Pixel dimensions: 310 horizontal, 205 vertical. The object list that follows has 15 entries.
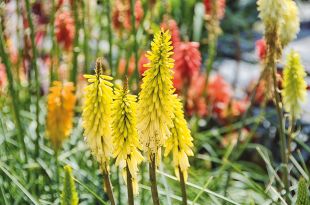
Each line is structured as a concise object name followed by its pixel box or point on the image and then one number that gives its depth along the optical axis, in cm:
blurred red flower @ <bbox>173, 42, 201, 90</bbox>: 421
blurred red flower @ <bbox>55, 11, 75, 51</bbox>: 445
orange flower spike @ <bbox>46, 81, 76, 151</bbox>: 326
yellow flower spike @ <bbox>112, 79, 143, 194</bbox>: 215
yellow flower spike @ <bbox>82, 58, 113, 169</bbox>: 218
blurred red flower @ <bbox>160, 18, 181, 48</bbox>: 432
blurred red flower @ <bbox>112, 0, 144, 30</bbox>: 457
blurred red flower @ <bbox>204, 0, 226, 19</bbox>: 469
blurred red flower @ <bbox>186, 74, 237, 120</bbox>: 509
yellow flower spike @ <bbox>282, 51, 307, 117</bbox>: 293
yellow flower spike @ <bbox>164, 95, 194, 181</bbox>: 231
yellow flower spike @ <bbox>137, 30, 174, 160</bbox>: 203
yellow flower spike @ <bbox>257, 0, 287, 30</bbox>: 293
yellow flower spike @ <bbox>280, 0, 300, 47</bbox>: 312
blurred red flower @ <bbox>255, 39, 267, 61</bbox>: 373
